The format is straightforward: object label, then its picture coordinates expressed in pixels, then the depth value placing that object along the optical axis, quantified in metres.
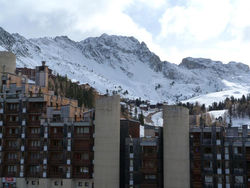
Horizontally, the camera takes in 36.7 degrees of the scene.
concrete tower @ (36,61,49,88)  112.79
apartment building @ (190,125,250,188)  75.00
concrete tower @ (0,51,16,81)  101.12
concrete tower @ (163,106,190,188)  76.38
